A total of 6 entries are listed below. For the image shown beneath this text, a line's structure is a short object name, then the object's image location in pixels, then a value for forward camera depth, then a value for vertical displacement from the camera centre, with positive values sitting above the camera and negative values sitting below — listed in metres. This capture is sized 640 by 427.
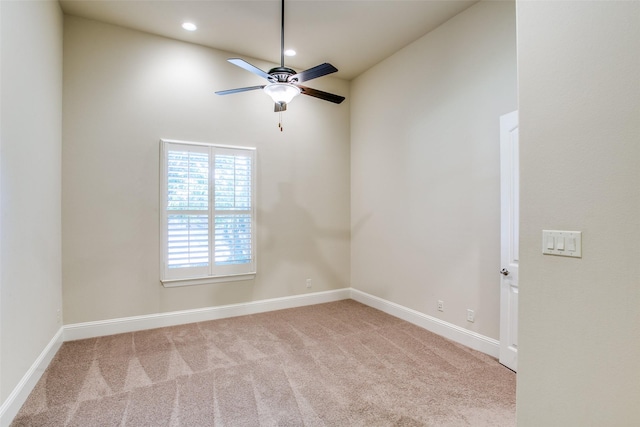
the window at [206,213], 3.88 +0.03
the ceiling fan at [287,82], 2.57 +1.15
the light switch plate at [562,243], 1.52 -0.13
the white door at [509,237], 2.85 -0.19
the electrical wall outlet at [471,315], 3.31 -1.03
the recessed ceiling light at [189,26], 3.62 +2.17
